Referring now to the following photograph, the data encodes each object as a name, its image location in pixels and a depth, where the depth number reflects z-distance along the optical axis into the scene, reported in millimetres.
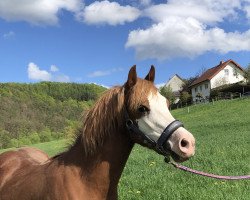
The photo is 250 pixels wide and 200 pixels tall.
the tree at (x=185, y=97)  51210
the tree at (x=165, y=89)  47294
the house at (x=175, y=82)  69832
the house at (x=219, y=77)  52688
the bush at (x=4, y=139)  47251
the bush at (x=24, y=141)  46698
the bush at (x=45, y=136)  47258
